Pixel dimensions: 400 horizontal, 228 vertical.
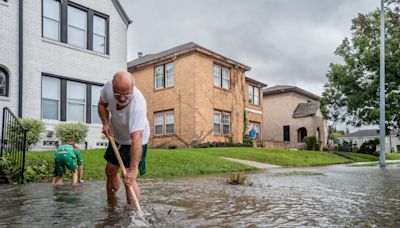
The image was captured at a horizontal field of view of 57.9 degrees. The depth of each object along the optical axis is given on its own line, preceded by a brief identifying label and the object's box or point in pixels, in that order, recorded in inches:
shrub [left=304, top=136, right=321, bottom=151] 1302.9
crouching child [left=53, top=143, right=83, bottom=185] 289.7
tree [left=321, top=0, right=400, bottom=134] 1005.8
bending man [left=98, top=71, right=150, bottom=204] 145.5
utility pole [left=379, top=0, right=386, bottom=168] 695.7
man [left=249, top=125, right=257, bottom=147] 1055.5
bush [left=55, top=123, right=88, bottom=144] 542.9
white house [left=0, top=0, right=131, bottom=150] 541.6
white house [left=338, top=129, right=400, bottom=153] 3171.8
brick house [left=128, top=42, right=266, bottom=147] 922.7
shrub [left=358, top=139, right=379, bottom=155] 1348.1
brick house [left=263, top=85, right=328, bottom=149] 1413.6
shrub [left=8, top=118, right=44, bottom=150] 487.0
